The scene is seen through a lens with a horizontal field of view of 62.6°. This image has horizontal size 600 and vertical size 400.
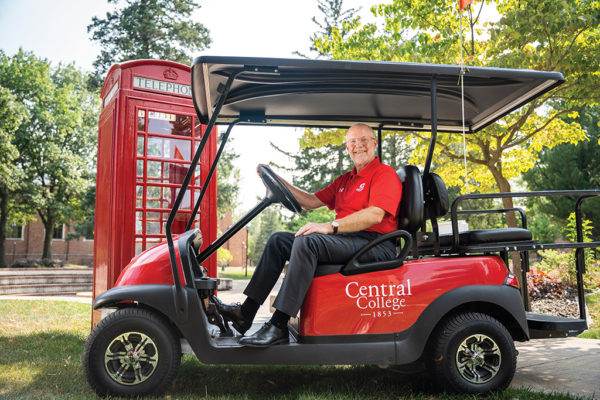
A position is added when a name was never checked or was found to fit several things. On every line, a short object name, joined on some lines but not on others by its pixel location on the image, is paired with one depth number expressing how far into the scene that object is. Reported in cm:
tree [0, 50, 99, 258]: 2377
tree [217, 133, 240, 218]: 2448
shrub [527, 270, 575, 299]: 830
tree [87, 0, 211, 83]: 1978
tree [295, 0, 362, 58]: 2711
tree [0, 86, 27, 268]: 1984
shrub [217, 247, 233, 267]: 2690
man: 312
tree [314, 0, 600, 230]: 641
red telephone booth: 481
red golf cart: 310
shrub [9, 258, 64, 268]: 2267
